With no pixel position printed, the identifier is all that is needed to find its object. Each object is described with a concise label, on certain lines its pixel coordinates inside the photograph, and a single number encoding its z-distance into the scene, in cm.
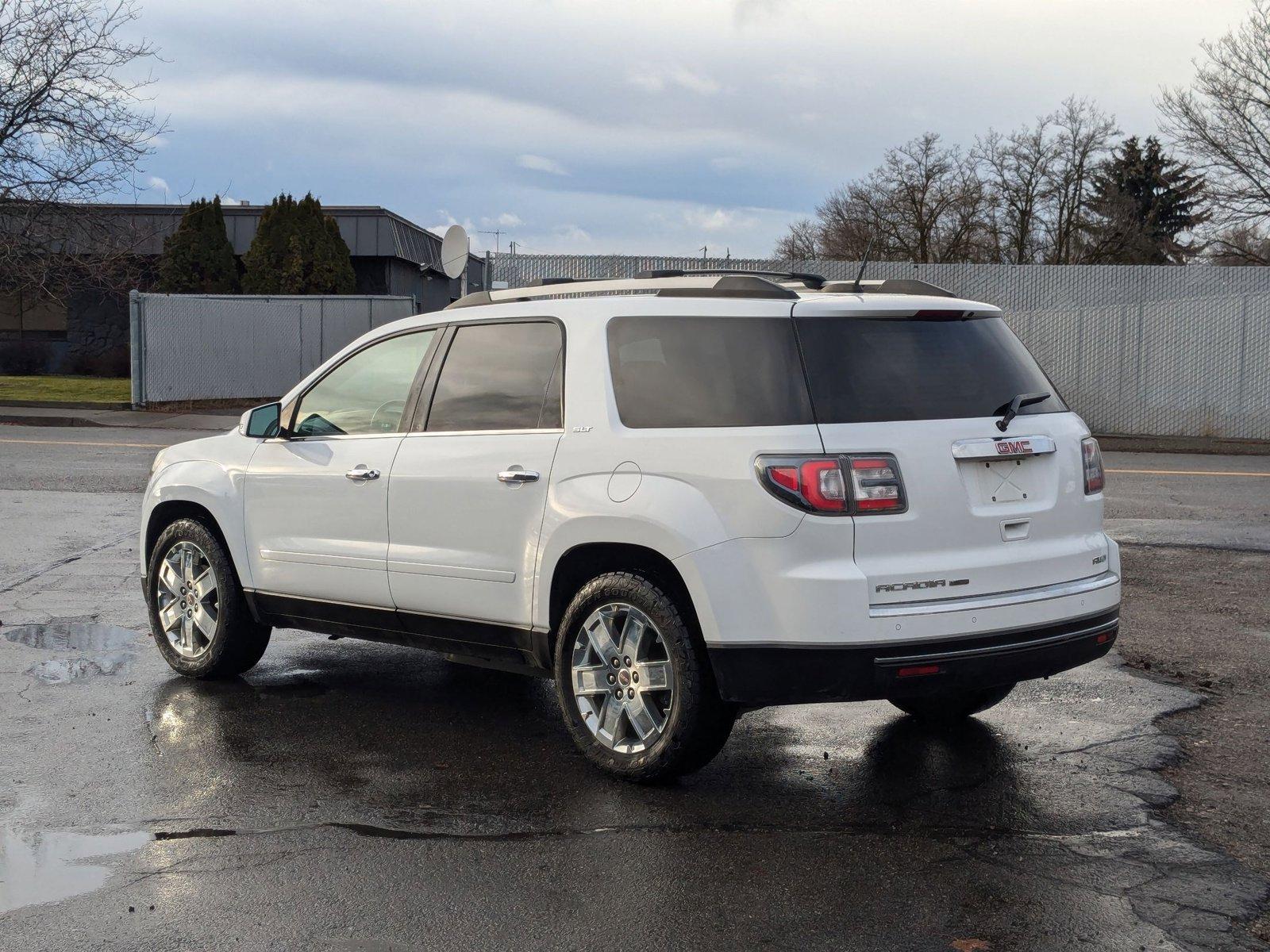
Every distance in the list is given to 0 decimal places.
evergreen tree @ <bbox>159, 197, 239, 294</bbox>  3169
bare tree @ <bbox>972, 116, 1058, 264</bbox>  4828
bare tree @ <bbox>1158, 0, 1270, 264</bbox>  3256
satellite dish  2158
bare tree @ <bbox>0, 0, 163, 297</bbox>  2539
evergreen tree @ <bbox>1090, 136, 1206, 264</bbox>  4847
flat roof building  3550
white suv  455
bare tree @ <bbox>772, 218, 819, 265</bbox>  5931
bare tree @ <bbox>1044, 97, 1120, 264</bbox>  4847
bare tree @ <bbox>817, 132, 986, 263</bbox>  4759
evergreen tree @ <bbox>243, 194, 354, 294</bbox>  3152
